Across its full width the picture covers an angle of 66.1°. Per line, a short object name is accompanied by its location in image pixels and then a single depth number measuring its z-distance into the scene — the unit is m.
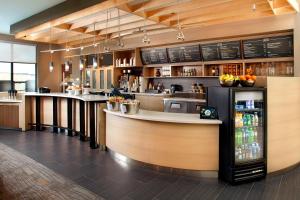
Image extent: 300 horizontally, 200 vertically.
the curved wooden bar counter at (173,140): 3.56
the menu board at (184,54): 6.63
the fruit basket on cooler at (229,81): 3.65
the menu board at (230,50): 5.89
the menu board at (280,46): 5.12
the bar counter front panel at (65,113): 5.40
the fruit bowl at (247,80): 3.67
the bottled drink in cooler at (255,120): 3.70
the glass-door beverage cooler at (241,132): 3.44
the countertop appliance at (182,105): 6.39
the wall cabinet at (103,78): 8.58
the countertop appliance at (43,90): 7.50
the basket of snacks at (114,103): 4.58
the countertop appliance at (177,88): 7.33
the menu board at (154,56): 7.34
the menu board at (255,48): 5.50
